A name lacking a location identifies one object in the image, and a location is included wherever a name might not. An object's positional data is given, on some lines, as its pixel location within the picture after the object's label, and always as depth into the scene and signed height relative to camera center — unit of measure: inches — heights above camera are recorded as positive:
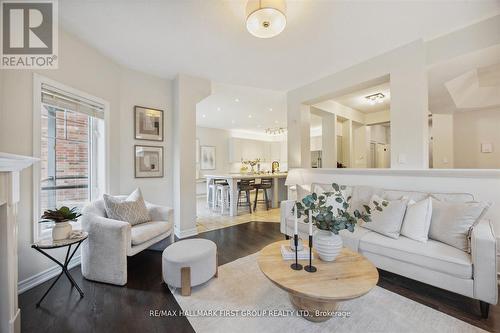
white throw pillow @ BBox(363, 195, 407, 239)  83.4 -22.3
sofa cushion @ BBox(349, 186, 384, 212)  105.5 -15.3
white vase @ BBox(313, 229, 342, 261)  62.0 -23.8
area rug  58.9 -46.1
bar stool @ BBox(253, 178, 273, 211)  212.4 -19.0
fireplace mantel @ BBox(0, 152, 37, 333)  53.1 -21.2
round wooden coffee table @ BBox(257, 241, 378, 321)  49.0 -29.8
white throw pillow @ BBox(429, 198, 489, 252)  71.4 -20.3
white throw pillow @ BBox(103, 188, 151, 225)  95.5 -19.3
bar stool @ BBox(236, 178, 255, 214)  206.8 -18.1
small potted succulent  72.6 -18.3
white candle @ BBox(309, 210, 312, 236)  57.3 -16.5
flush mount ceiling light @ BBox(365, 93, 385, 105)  175.7 +60.4
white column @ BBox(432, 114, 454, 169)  196.1 +24.4
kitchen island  195.8 -21.8
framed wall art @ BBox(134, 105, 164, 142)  133.0 +29.8
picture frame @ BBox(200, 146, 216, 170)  310.8 +15.9
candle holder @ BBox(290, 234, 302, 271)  59.3 -29.2
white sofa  60.3 -31.6
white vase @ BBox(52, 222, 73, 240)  72.8 -22.1
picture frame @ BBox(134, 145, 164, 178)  133.1 +4.8
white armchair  79.4 -31.4
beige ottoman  73.7 -36.1
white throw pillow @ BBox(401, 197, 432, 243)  78.8 -21.7
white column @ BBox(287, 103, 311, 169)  163.3 +25.6
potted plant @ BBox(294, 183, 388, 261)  60.7 -17.0
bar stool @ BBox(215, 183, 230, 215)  206.8 -28.0
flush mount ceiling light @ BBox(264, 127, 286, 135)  315.3 +58.9
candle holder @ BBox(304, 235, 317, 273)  57.4 -29.3
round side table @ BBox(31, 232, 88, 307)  67.7 -25.3
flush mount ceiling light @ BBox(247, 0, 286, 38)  69.7 +52.7
